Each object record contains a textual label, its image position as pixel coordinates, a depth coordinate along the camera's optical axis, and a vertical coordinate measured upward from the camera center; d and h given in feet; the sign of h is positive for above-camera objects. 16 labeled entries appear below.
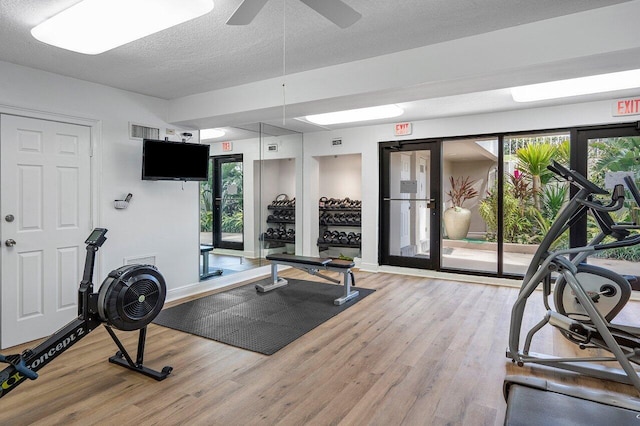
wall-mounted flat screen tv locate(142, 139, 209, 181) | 13.26 +1.83
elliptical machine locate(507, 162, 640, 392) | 7.96 -2.01
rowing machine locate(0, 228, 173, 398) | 7.28 -2.08
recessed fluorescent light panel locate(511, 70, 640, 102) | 11.51 +4.10
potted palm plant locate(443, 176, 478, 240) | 26.68 -0.28
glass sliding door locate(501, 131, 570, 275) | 19.80 +0.73
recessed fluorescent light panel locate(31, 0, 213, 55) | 6.65 +3.70
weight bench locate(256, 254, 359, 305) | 14.49 -2.27
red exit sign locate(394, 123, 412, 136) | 18.94 +4.12
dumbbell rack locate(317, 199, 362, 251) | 21.91 -0.90
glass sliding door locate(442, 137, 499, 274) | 23.41 +0.31
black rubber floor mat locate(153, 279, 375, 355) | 10.96 -3.72
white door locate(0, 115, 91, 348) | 10.63 -0.40
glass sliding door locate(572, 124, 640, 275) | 14.74 +1.84
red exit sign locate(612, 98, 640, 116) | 14.12 +3.96
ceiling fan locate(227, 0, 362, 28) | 5.67 +3.17
